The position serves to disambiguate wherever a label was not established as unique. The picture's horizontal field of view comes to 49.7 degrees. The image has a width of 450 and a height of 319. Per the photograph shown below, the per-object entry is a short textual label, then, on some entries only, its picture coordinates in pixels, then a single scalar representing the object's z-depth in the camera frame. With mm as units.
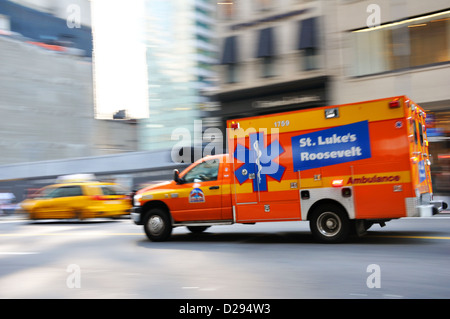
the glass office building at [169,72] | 51312
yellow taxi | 17641
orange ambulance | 8562
